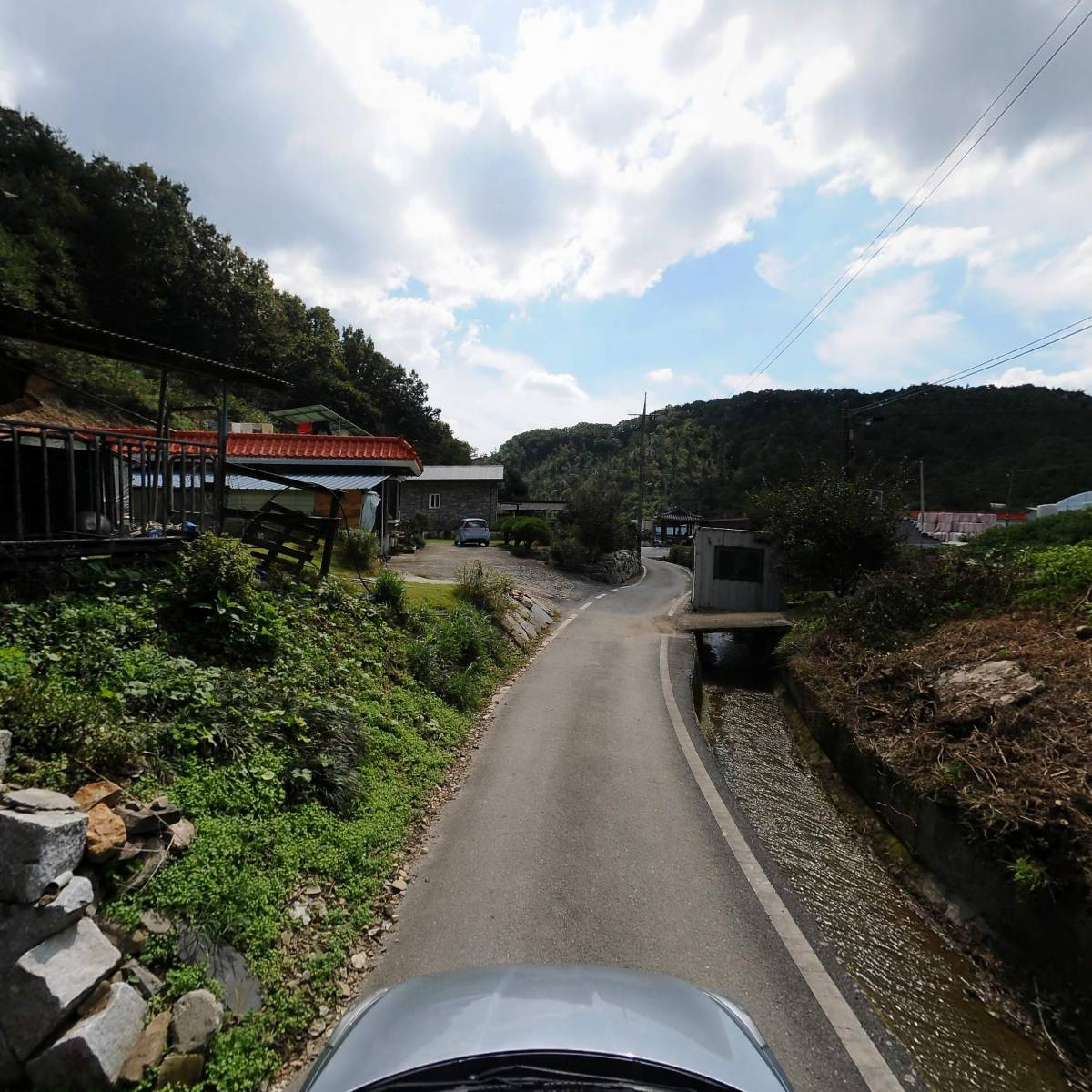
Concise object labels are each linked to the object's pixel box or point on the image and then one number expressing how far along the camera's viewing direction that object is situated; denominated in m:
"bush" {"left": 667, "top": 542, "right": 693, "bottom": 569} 38.38
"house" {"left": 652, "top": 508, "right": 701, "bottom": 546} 63.09
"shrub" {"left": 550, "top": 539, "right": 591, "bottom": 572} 26.03
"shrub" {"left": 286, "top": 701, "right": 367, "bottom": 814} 4.68
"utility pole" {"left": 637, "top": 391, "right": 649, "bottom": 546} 43.94
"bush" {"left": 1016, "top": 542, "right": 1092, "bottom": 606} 8.35
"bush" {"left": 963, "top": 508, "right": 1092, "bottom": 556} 11.59
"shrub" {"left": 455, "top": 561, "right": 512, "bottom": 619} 13.27
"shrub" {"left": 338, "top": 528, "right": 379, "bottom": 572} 14.40
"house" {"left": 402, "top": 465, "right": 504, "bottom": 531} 35.75
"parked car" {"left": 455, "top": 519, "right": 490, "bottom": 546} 29.84
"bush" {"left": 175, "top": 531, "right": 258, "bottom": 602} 6.11
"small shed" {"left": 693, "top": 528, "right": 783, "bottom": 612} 19.73
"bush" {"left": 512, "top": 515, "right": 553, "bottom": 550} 27.98
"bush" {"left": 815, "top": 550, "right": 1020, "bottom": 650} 9.95
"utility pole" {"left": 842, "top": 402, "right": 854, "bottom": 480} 20.88
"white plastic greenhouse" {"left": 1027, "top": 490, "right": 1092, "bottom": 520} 23.53
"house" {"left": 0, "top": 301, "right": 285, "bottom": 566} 5.71
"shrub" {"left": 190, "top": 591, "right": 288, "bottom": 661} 5.89
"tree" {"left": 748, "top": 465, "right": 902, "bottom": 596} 14.98
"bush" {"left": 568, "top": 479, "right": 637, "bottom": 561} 26.14
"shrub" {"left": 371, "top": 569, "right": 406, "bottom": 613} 9.95
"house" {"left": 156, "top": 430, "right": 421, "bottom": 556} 17.95
